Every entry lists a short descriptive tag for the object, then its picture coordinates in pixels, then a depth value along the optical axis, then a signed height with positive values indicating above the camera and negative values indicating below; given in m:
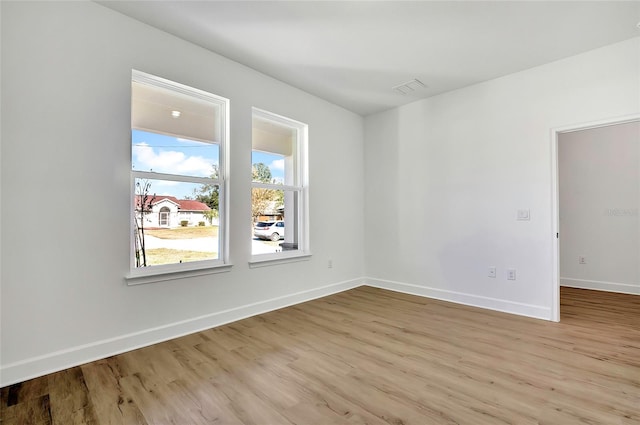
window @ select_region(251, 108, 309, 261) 3.68 +0.37
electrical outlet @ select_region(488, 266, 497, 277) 3.66 -0.69
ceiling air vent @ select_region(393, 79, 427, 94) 3.77 +1.68
